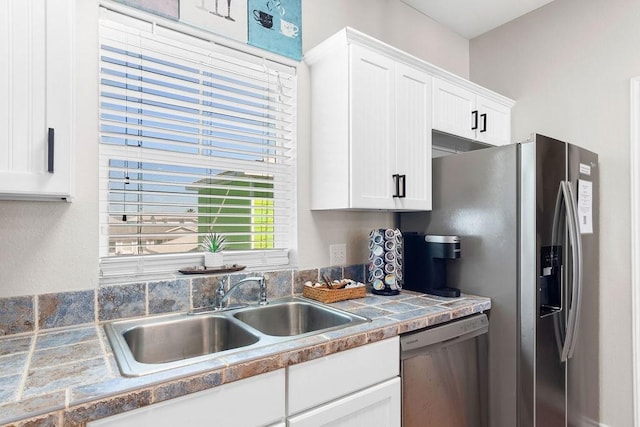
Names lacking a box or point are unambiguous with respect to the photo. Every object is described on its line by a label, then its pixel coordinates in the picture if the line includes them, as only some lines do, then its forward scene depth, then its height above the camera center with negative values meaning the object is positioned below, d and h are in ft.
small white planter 5.49 -0.67
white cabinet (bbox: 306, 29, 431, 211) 5.81 +1.41
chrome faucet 5.15 -1.11
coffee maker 6.20 -0.83
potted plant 5.50 -0.52
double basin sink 4.41 -1.50
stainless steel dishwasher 4.77 -2.23
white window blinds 4.96 +1.00
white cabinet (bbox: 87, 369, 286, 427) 2.94 -1.67
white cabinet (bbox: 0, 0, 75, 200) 3.14 +1.04
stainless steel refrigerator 5.58 -0.77
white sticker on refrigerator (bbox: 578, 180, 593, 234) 6.64 +0.16
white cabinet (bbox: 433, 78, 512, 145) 7.11 +2.13
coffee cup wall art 6.00 +3.18
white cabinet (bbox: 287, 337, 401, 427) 3.81 -1.94
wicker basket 5.71 -1.25
